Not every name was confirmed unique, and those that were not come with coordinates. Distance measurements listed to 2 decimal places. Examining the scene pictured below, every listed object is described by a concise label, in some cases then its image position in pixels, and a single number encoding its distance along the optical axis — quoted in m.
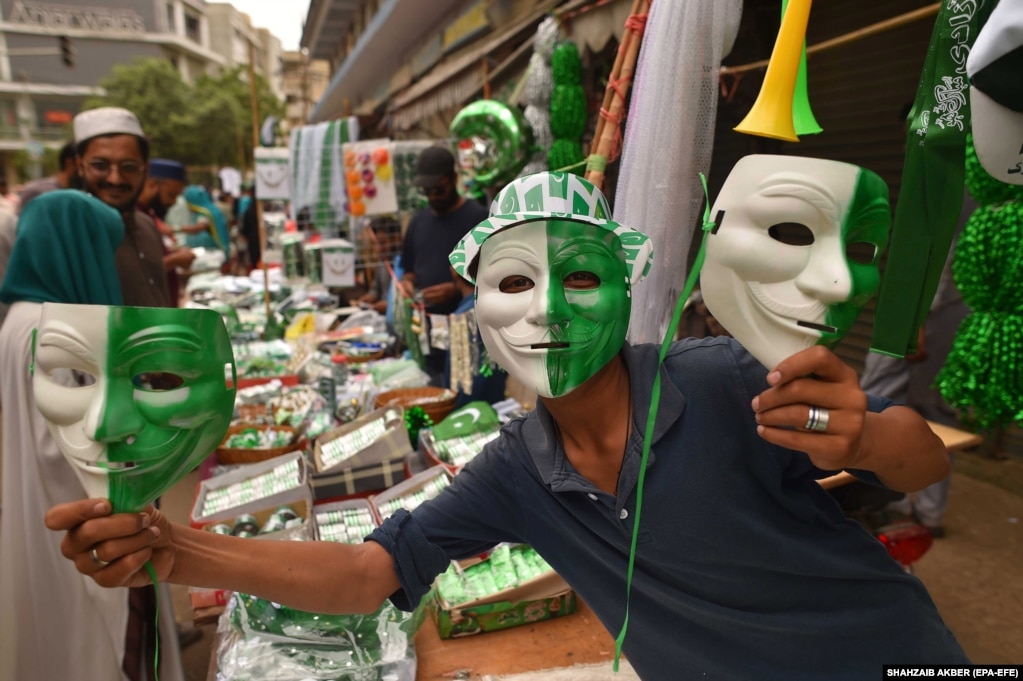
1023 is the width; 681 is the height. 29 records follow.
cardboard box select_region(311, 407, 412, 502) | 2.50
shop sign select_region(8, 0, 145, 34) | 42.53
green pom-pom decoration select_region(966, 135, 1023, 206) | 1.45
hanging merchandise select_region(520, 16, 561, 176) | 3.58
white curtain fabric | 1.93
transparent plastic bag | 1.72
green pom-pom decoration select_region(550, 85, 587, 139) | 3.40
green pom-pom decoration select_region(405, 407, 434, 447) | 2.96
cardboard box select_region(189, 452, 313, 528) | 2.28
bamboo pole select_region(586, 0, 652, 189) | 2.20
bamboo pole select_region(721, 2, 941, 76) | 1.78
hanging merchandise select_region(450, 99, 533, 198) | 3.90
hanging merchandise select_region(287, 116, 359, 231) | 5.53
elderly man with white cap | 2.73
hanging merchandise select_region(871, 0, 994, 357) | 1.05
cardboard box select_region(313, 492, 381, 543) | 2.28
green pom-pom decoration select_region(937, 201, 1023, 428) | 1.43
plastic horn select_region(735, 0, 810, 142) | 1.01
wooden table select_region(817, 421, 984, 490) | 2.26
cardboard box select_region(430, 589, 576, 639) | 1.87
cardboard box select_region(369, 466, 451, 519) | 2.37
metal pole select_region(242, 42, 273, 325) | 5.18
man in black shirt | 3.90
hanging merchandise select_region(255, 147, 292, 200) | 5.89
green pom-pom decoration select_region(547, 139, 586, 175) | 3.31
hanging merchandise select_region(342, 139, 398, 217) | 5.16
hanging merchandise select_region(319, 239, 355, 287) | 5.42
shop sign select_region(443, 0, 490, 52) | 6.76
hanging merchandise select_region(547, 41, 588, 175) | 3.36
